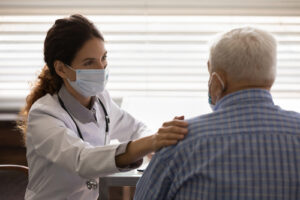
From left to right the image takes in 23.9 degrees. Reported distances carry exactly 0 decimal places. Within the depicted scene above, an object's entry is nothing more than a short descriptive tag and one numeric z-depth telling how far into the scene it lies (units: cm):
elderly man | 190
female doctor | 218
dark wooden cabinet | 460
